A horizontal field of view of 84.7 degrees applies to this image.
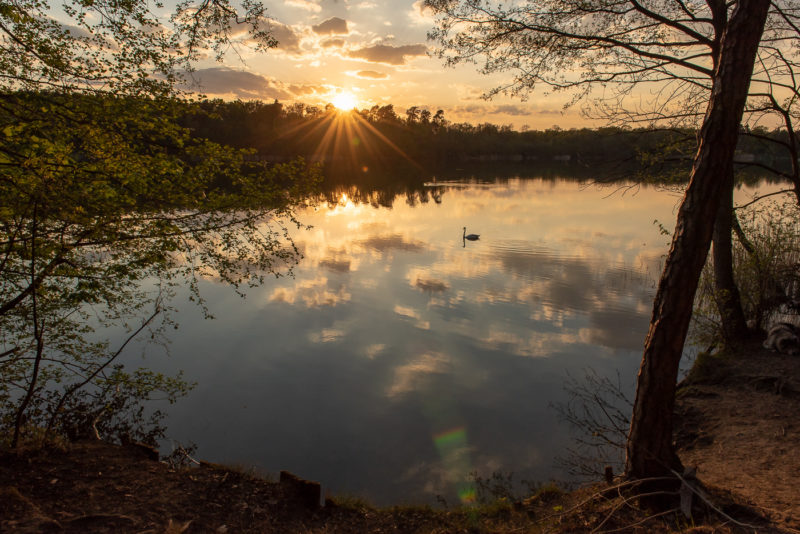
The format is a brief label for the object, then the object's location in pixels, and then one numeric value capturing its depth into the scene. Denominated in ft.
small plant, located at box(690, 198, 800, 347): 34.63
